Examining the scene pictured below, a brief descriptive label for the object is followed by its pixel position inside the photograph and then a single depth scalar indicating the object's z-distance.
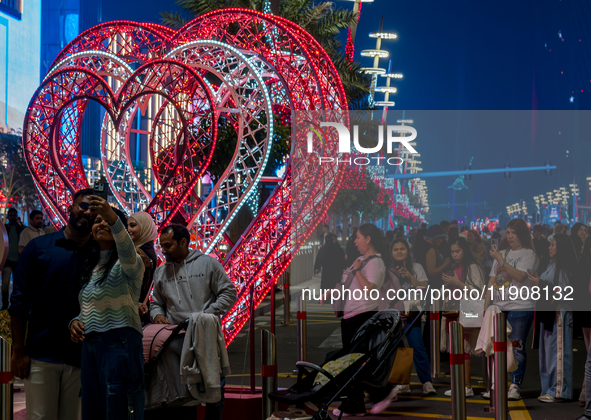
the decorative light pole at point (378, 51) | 32.31
